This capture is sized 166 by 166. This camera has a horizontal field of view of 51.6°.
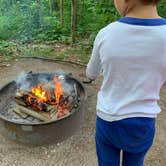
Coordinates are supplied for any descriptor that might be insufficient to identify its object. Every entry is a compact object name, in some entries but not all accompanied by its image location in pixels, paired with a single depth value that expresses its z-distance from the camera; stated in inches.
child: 31.0
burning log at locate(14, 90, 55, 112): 70.5
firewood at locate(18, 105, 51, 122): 68.7
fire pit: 64.9
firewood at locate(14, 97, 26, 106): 72.1
